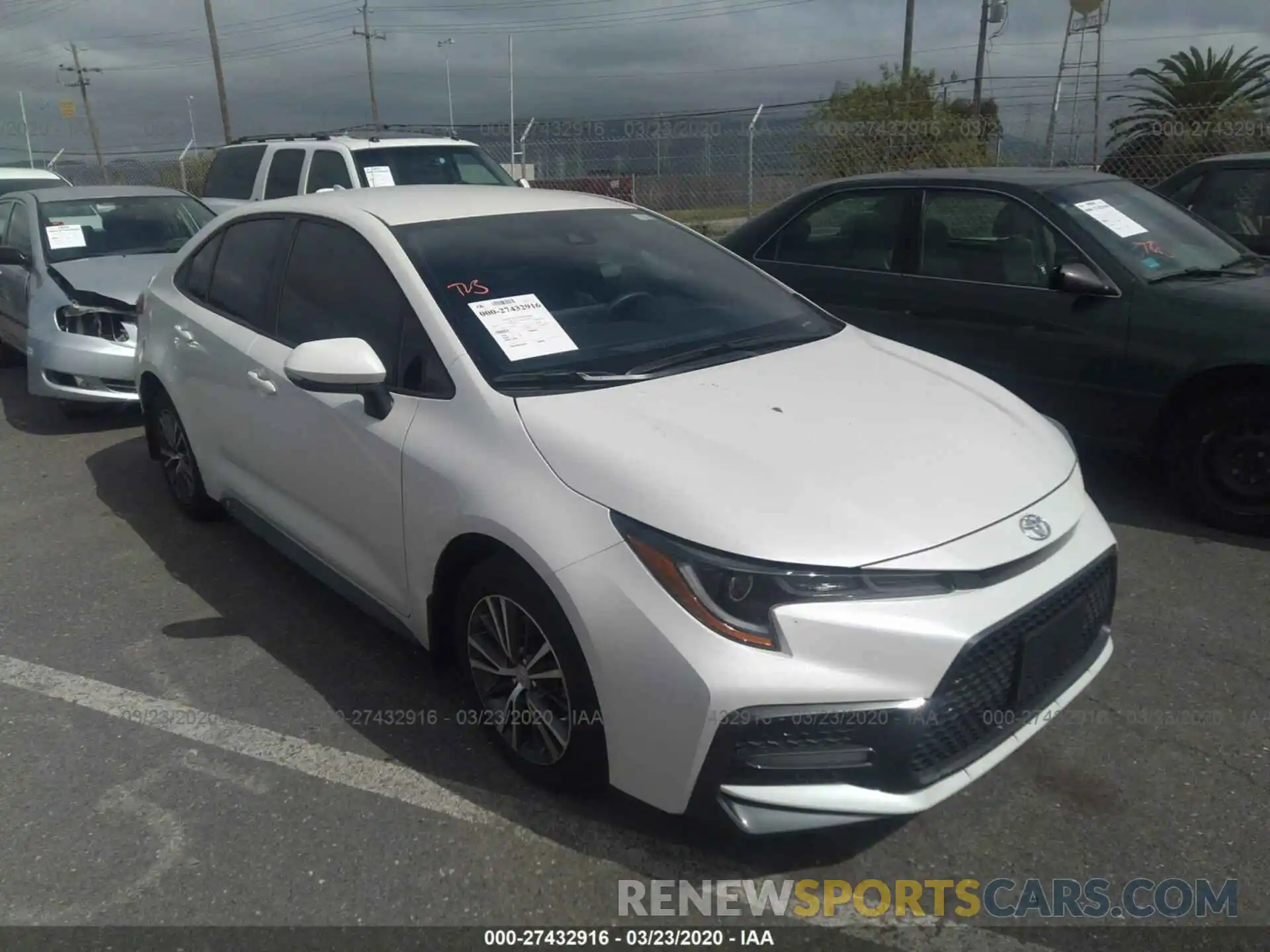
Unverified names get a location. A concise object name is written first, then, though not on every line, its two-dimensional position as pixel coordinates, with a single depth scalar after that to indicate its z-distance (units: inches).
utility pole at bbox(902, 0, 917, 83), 817.1
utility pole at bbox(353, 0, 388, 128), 1711.4
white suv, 361.4
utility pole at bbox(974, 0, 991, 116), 811.4
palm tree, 459.8
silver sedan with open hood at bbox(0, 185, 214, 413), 262.7
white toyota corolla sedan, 89.4
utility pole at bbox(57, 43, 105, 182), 1971.0
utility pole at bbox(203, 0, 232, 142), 1091.9
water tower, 461.7
